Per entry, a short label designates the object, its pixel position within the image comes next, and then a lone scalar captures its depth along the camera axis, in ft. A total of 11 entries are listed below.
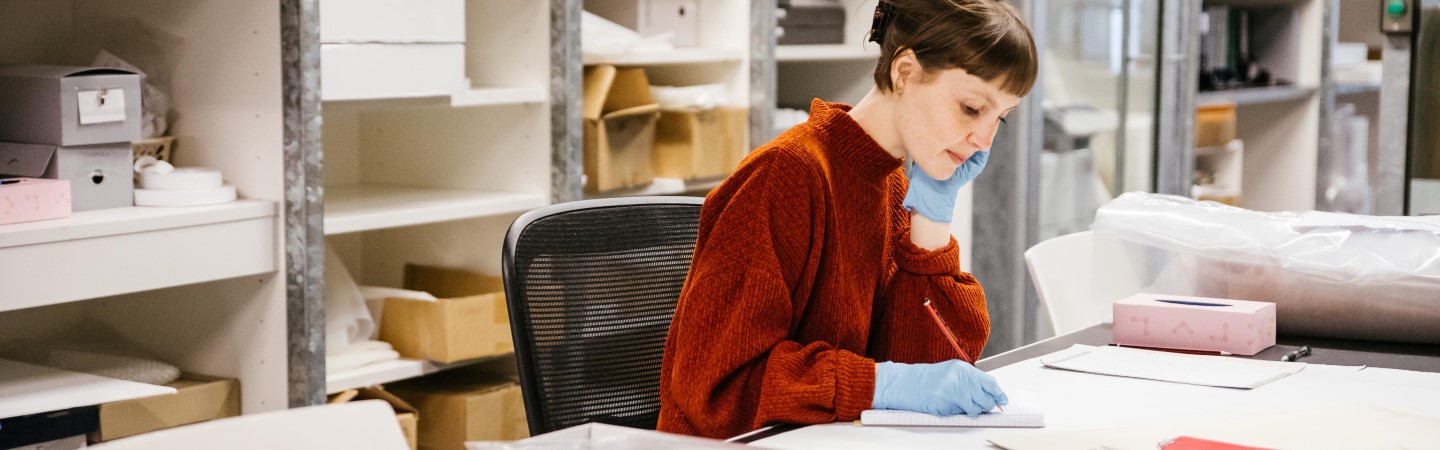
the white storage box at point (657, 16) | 9.34
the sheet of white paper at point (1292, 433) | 3.89
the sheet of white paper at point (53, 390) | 5.94
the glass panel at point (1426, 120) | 11.27
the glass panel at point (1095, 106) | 11.98
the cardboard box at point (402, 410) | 7.48
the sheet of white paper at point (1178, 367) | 4.81
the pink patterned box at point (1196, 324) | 5.32
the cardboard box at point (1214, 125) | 13.46
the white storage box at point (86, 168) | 6.24
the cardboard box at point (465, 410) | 8.04
